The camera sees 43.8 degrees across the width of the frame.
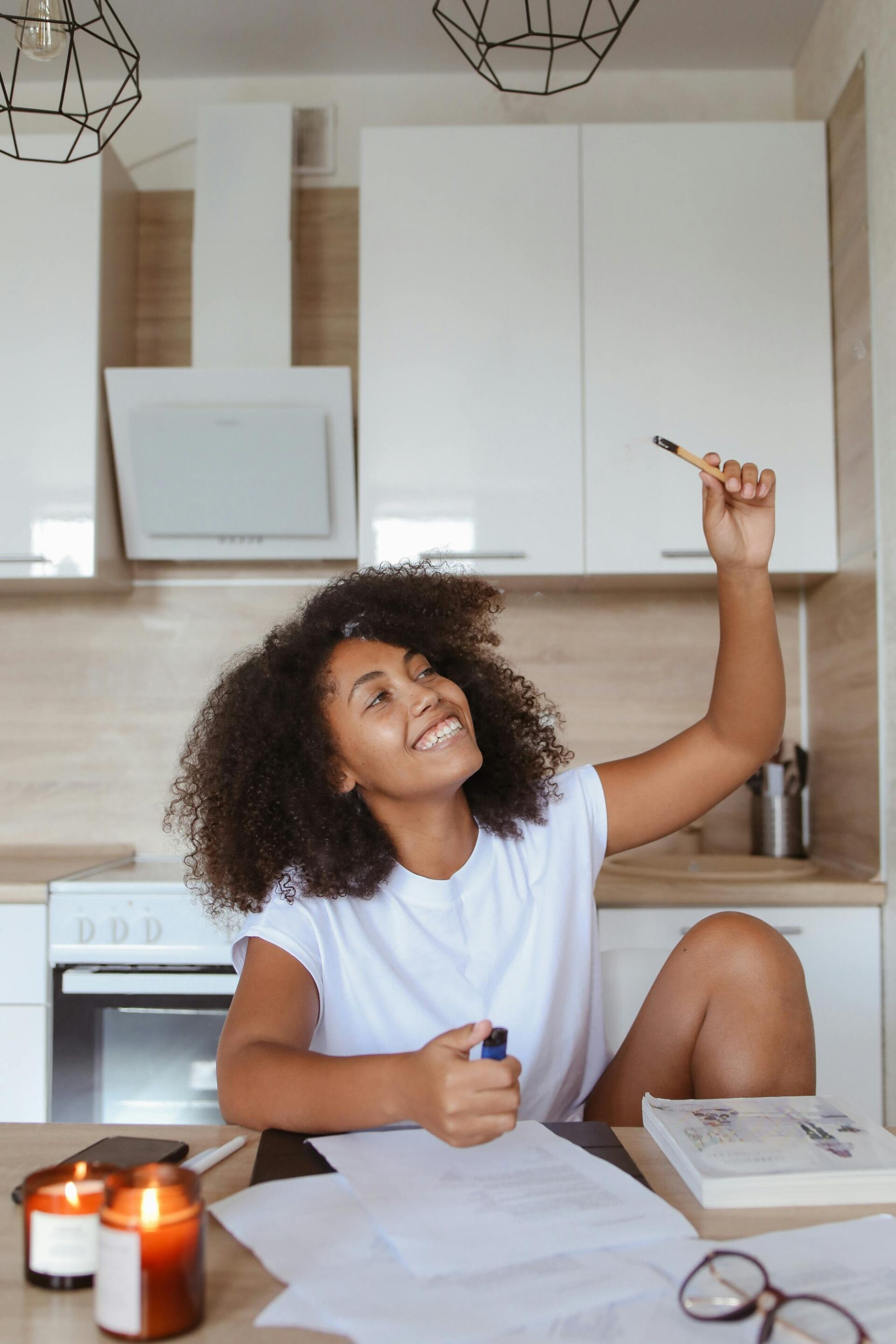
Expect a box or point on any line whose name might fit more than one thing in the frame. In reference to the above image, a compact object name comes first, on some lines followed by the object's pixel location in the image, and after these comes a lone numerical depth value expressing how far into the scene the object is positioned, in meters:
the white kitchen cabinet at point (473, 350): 2.38
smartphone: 0.79
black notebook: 0.80
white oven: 2.14
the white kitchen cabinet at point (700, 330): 2.36
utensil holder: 2.49
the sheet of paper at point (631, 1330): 0.57
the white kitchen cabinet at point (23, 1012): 2.14
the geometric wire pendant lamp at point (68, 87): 2.49
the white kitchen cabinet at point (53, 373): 2.43
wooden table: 0.59
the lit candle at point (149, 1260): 0.57
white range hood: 2.43
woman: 1.16
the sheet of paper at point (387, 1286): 0.58
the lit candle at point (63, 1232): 0.63
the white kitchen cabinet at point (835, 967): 2.10
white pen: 0.80
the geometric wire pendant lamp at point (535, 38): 2.49
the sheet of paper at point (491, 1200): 0.66
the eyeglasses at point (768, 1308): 0.57
